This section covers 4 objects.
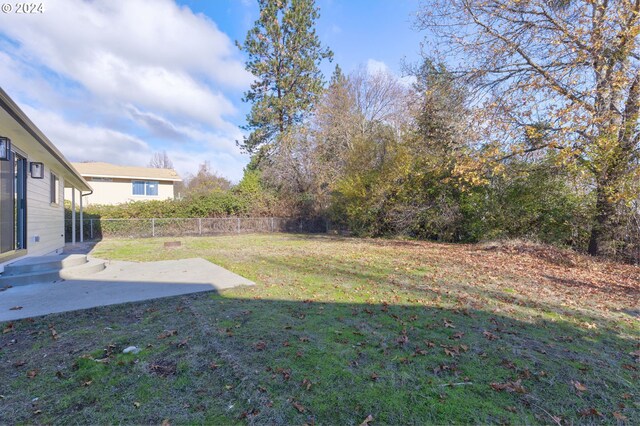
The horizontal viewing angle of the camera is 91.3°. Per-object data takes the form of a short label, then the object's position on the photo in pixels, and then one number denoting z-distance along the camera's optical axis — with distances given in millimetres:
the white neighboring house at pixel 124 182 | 24156
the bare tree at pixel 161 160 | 52469
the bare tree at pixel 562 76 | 7773
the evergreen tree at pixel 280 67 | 22078
